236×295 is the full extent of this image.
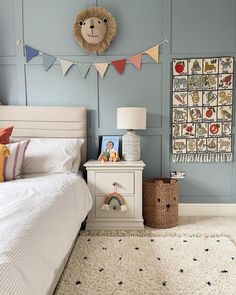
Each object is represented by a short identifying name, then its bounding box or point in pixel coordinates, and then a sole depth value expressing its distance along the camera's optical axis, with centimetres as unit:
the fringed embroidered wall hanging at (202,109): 277
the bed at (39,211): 93
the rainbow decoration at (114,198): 247
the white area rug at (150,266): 158
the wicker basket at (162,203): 251
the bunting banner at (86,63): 278
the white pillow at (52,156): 235
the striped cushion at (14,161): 209
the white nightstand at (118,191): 247
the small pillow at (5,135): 229
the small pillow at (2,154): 205
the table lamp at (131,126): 254
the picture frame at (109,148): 267
